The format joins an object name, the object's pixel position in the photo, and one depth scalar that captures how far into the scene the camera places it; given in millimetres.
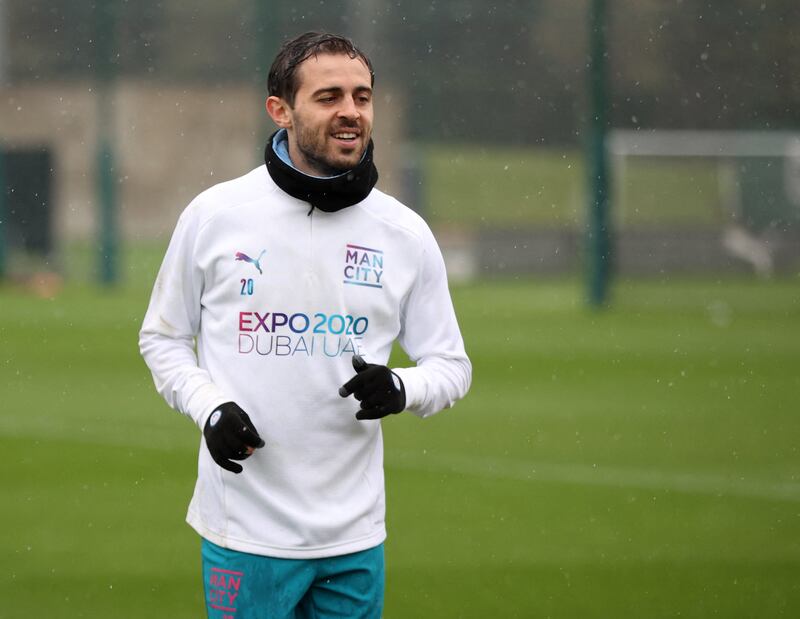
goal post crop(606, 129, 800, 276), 39687
